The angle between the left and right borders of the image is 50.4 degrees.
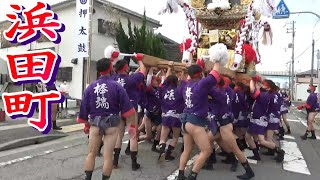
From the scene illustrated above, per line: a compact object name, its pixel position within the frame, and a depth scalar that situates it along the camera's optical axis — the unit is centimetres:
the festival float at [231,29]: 844
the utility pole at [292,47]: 4635
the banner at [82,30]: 1221
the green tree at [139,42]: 1716
